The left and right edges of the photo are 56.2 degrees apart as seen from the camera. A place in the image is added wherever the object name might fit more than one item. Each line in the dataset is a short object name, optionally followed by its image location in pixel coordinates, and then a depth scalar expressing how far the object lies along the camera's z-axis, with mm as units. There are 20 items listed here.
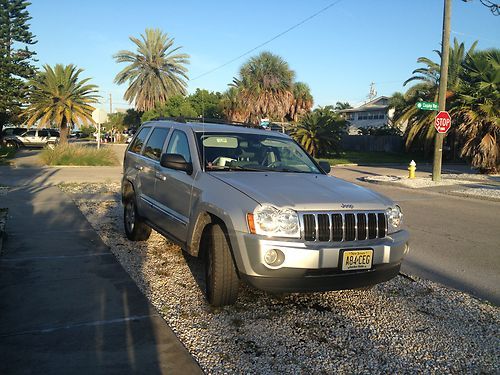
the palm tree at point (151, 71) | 50531
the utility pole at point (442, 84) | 18084
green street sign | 17653
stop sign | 17984
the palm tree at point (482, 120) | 21078
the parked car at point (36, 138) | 40156
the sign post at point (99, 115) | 27453
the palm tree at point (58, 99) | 34000
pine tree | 30906
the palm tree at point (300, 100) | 47656
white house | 59741
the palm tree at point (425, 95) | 30859
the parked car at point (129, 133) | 66981
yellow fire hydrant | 20344
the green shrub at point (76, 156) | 23250
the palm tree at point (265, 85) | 43875
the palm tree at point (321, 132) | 36156
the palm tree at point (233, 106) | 45375
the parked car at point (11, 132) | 38562
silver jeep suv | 3988
